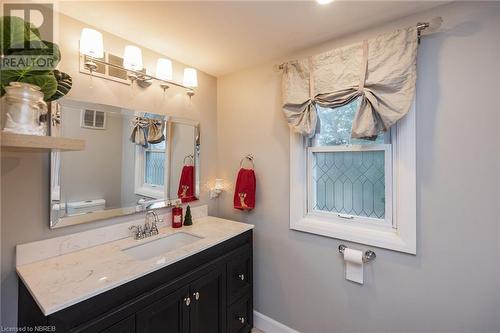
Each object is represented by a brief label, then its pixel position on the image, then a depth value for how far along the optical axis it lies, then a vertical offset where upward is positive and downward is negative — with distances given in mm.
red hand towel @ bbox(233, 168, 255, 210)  1950 -200
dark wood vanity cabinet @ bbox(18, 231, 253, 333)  965 -708
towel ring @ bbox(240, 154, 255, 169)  2068 +88
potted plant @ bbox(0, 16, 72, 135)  823 +374
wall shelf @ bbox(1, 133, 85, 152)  829 +99
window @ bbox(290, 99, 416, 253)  1370 -103
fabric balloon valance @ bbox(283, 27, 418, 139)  1301 +570
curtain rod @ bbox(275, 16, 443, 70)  1223 +807
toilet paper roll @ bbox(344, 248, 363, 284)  1480 -657
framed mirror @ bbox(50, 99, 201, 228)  1334 +30
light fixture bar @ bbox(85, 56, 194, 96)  1461 +691
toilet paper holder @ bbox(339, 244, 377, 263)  1470 -575
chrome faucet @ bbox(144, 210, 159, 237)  1625 -434
